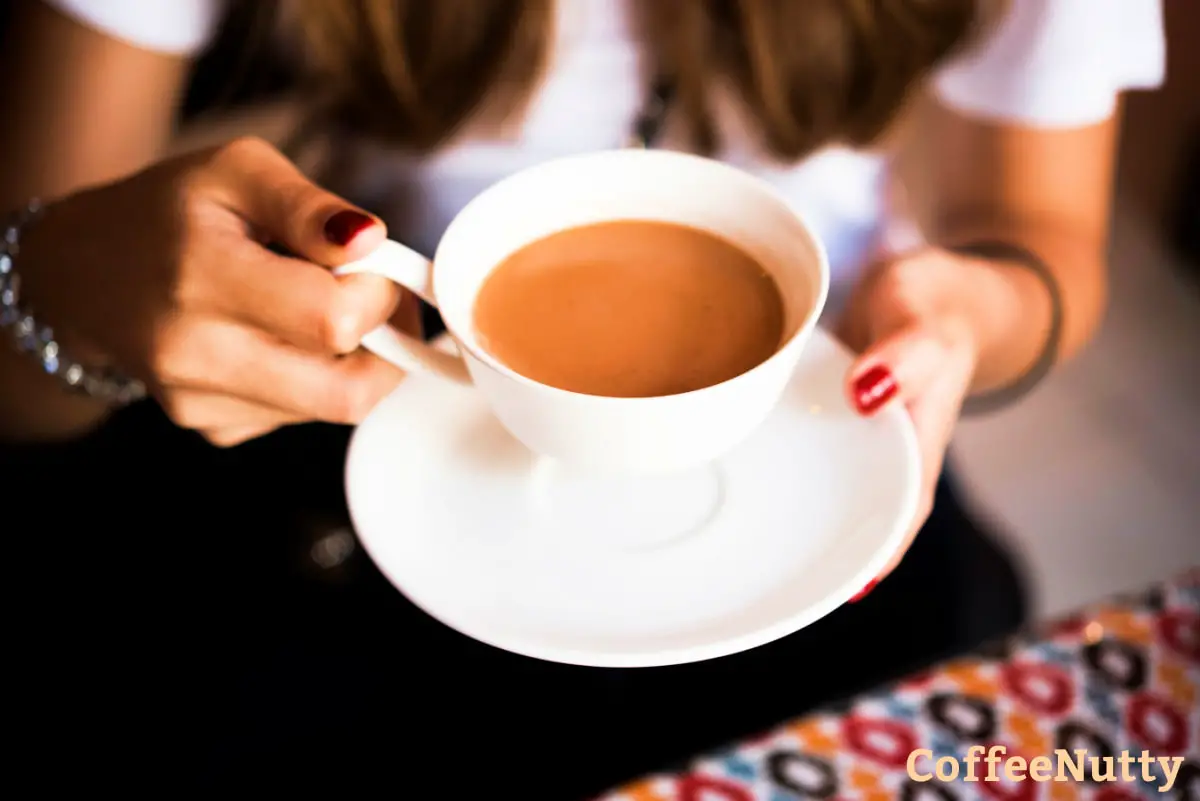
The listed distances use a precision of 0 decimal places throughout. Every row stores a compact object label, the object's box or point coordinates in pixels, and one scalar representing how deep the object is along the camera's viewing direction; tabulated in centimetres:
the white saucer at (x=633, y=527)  53
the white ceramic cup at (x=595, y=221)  51
